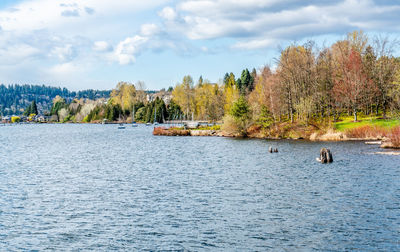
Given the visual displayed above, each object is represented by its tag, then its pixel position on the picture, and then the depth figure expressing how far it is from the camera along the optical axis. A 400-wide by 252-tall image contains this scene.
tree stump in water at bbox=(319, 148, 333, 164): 49.97
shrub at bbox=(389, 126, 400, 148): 61.50
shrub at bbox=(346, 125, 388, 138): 79.19
